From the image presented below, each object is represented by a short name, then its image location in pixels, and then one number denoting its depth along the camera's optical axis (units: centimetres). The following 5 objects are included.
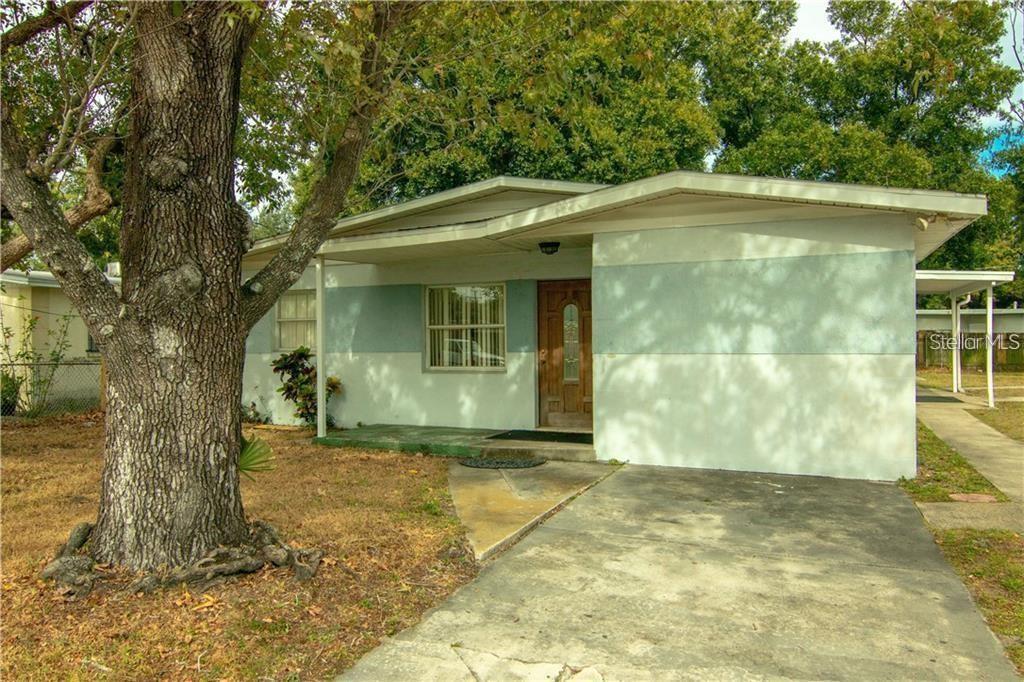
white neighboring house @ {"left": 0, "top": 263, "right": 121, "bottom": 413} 1362
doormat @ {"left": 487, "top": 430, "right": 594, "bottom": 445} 889
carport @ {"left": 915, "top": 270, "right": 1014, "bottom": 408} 1348
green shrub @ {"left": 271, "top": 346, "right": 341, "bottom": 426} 1084
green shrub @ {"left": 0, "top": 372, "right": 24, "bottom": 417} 1173
